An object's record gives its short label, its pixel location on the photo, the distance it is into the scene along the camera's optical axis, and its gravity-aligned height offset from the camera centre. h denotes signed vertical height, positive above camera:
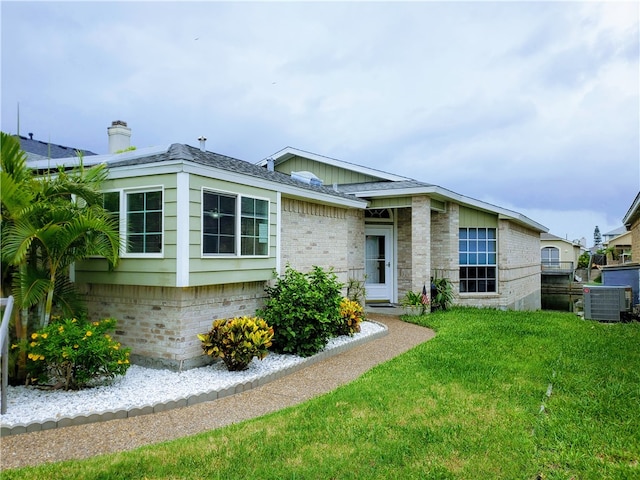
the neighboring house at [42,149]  12.08 +3.10
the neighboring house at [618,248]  33.97 +0.78
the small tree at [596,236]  80.34 +3.95
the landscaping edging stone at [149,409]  4.54 -1.77
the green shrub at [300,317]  7.64 -1.05
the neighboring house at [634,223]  14.28 +1.46
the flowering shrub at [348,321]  9.12 -1.33
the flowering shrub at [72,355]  5.48 -1.25
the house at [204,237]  6.57 +0.37
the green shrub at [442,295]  13.07 -1.14
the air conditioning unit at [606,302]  11.45 -1.18
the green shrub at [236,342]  6.51 -1.28
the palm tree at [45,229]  5.44 +0.35
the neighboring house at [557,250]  41.84 +0.75
